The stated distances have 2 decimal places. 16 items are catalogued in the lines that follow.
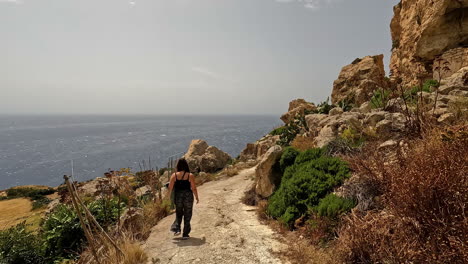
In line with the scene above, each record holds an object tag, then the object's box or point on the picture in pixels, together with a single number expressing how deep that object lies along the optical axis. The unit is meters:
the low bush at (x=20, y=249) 6.93
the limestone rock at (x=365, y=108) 13.16
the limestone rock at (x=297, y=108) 26.48
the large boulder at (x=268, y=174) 8.85
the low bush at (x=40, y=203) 25.30
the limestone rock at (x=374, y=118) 9.24
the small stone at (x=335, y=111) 14.50
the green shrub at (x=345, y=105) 16.56
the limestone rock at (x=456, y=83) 10.39
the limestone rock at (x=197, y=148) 23.90
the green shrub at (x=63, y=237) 7.20
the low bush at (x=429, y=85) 12.12
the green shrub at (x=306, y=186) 6.33
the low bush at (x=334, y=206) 5.32
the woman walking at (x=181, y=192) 6.26
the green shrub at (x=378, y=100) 12.00
